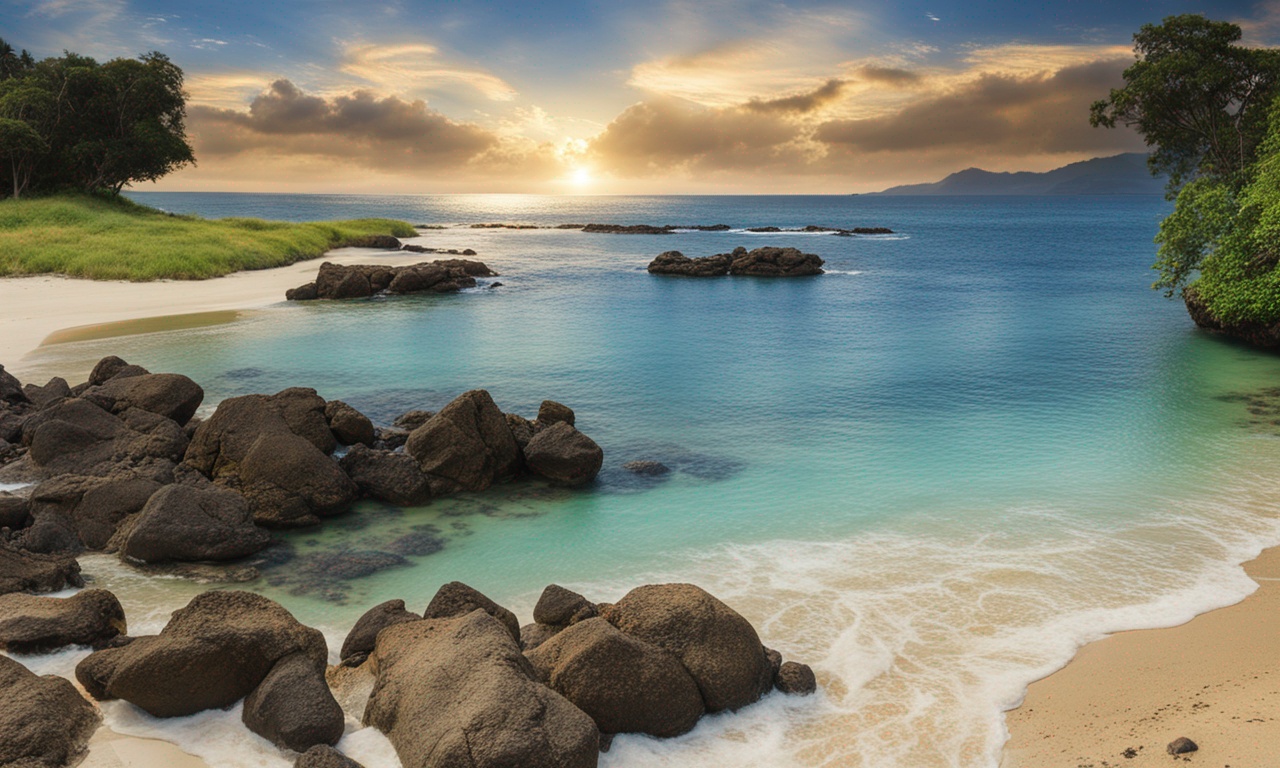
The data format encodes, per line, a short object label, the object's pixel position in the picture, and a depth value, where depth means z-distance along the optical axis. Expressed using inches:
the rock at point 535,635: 444.5
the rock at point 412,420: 895.1
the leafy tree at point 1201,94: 1344.7
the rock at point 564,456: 744.3
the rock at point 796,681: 421.4
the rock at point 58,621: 426.6
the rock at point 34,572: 508.7
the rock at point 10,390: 884.0
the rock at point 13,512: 598.5
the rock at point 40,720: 332.5
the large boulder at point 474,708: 323.6
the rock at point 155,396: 812.0
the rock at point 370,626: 443.2
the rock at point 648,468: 791.1
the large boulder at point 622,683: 379.2
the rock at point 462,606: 442.9
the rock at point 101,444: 697.0
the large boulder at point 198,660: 381.4
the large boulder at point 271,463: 652.7
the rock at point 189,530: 570.3
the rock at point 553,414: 850.8
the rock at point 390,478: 700.0
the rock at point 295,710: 362.0
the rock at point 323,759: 333.7
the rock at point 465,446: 722.2
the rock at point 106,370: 959.0
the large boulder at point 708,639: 402.3
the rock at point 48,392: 877.8
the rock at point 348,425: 805.9
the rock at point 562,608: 456.4
